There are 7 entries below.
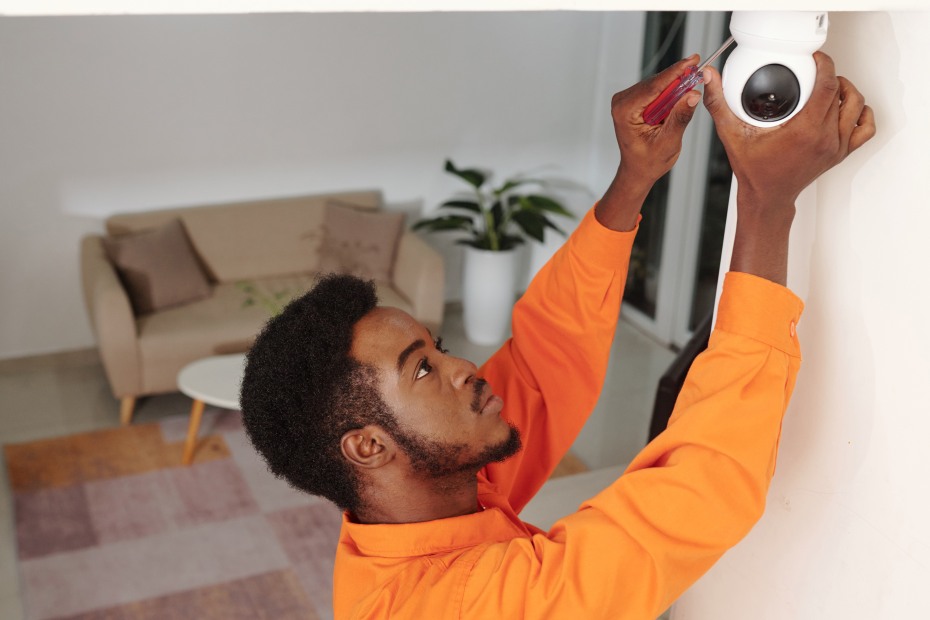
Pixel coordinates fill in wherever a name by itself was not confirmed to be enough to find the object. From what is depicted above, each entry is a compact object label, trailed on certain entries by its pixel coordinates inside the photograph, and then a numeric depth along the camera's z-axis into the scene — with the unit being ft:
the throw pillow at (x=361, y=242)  16.43
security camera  2.65
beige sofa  14.11
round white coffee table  12.82
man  3.03
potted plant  16.94
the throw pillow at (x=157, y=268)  14.98
